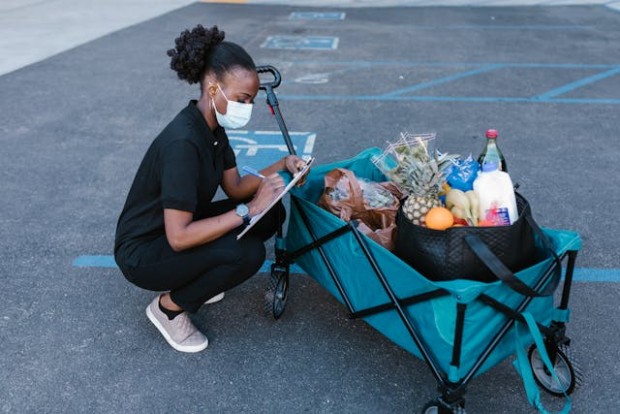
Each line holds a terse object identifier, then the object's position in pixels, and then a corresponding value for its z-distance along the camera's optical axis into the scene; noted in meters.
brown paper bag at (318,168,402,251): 3.10
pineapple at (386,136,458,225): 2.67
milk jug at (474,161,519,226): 2.64
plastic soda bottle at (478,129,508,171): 3.07
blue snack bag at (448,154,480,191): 2.88
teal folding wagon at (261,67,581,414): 2.44
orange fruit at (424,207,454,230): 2.56
